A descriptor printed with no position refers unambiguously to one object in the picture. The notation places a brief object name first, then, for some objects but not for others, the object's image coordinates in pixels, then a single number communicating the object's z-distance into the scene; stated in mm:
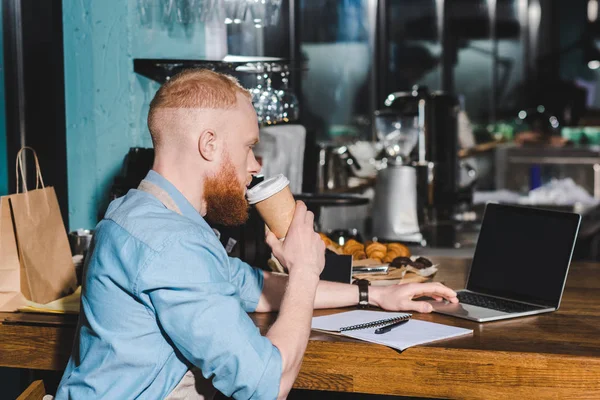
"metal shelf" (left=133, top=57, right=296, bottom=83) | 2922
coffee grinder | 3918
